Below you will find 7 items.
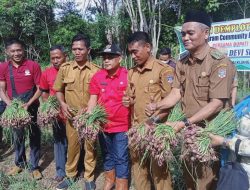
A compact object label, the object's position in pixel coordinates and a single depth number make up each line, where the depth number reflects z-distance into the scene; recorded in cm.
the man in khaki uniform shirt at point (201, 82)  167
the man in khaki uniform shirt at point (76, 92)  252
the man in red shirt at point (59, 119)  277
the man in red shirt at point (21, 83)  281
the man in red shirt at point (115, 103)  231
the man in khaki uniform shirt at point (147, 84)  202
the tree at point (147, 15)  825
